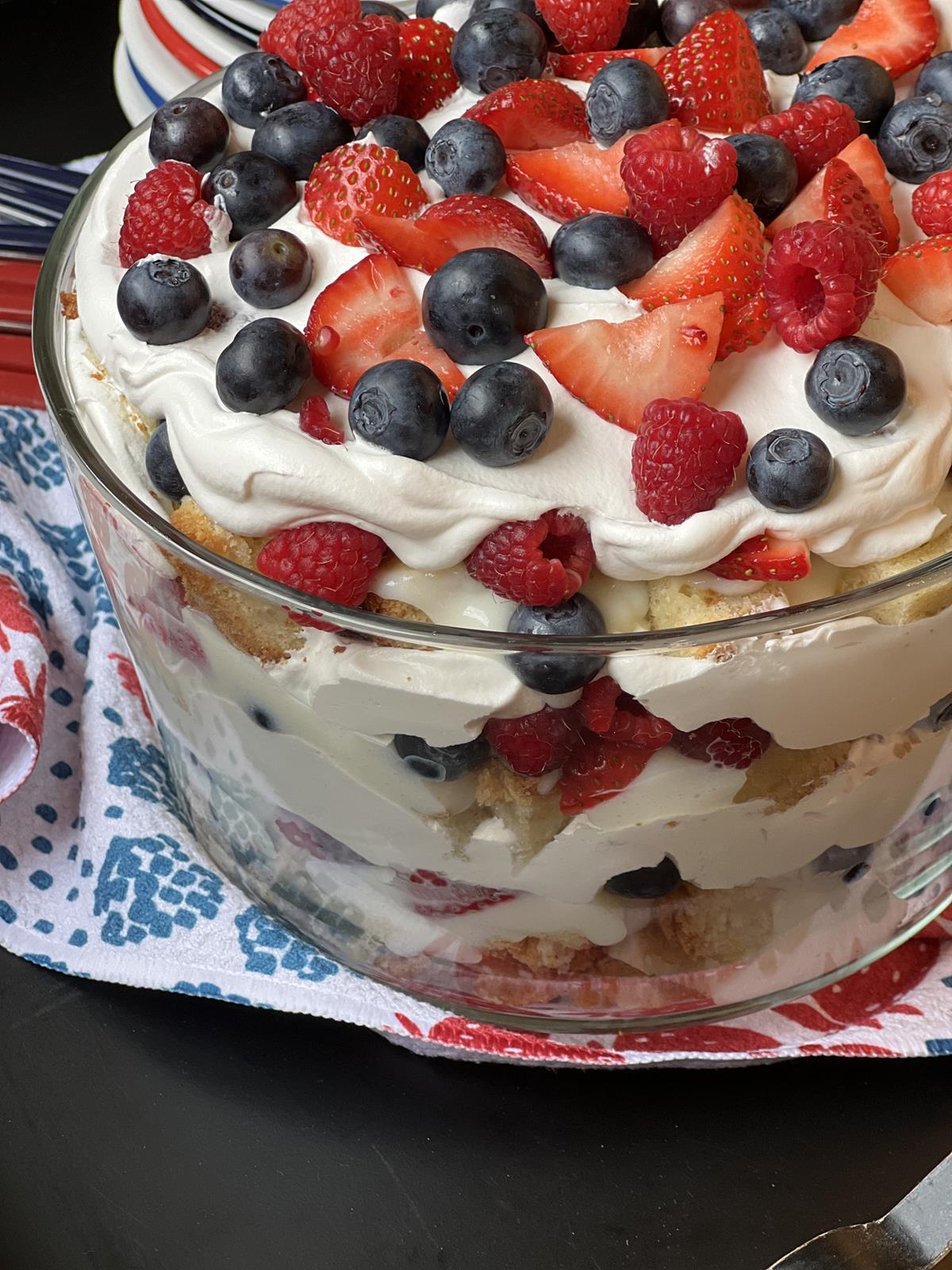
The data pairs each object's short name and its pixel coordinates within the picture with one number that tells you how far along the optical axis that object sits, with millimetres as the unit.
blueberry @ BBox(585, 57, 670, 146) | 318
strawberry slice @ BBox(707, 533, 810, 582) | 257
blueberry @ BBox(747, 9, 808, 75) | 354
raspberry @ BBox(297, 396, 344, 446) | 268
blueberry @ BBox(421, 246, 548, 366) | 269
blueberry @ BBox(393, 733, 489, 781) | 260
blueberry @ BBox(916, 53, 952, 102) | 332
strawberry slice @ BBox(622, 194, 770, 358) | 280
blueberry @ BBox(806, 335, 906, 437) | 262
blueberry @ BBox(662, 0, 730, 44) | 358
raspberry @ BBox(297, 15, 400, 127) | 329
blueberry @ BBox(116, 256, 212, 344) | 283
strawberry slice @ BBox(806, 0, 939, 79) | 348
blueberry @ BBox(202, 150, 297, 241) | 312
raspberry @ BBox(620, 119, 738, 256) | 290
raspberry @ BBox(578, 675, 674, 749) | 250
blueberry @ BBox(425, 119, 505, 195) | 308
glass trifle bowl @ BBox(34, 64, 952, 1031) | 249
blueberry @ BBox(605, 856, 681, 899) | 281
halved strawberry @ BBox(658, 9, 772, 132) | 330
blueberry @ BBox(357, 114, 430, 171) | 324
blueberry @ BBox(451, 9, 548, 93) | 339
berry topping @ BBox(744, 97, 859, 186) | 316
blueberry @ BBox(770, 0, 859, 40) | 360
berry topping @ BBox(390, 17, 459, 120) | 353
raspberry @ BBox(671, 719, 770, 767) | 256
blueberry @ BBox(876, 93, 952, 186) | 318
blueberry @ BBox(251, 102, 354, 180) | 326
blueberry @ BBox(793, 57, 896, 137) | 328
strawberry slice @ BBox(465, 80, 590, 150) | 323
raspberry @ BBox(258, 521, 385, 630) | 260
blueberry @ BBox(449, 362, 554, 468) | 254
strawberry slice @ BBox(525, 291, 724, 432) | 269
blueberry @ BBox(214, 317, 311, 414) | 265
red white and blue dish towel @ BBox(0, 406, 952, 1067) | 319
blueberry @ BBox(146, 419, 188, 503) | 281
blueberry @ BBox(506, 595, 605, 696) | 241
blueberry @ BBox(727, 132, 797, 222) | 302
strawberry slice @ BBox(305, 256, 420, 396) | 279
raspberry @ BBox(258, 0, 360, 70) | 351
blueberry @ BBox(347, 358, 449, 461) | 257
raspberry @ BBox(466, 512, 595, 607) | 251
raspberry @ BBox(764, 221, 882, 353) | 267
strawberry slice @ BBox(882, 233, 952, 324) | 286
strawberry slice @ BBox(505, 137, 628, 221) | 309
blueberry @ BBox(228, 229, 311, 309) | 289
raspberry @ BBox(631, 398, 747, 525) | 252
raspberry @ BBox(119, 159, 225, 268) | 304
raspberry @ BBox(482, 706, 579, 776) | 253
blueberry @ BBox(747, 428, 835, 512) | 253
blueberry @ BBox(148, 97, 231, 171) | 330
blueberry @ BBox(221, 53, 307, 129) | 341
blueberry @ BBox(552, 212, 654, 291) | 289
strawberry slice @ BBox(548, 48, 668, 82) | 347
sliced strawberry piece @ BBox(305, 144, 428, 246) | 307
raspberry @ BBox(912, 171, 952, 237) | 300
